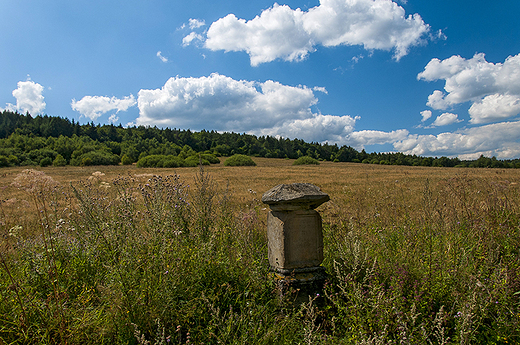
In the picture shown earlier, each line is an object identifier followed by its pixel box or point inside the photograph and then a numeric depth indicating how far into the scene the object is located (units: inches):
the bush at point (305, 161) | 2123.5
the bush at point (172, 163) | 1754.4
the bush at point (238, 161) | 1863.9
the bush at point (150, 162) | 1797.6
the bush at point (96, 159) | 1800.2
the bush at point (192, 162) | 1797.2
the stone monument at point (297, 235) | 119.3
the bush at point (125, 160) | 2142.0
